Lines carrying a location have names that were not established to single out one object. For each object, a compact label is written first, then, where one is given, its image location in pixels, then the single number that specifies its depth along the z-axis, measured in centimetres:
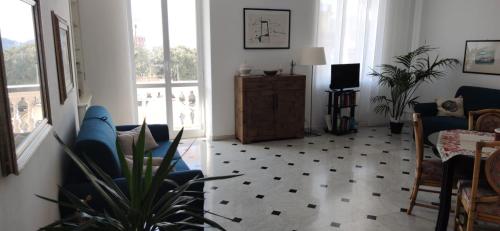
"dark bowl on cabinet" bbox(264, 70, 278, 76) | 537
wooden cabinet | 523
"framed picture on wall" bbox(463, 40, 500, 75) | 525
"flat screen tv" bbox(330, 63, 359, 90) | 580
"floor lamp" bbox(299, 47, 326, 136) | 536
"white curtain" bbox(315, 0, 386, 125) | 591
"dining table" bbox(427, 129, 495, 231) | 251
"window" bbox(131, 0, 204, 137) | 522
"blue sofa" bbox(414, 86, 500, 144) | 498
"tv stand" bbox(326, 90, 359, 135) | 589
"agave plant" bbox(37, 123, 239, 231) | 130
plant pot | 605
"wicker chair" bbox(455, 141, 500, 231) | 221
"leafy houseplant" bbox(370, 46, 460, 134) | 588
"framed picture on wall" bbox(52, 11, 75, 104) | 257
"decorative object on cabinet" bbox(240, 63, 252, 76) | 530
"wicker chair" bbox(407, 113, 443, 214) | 298
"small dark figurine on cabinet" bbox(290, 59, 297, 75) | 567
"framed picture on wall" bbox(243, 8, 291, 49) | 535
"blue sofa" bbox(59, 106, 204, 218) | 217
